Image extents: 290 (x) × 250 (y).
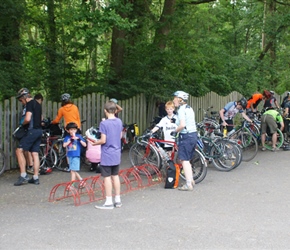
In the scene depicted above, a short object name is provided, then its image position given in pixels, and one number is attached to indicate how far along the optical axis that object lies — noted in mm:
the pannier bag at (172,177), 8406
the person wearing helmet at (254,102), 14719
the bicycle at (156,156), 8843
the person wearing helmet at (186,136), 8219
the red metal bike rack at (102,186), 7488
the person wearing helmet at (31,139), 8750
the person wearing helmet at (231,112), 11859
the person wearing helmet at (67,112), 10031
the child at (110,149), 6816
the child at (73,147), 8039
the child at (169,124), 9411
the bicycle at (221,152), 10008
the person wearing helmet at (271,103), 13742
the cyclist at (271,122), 12836
